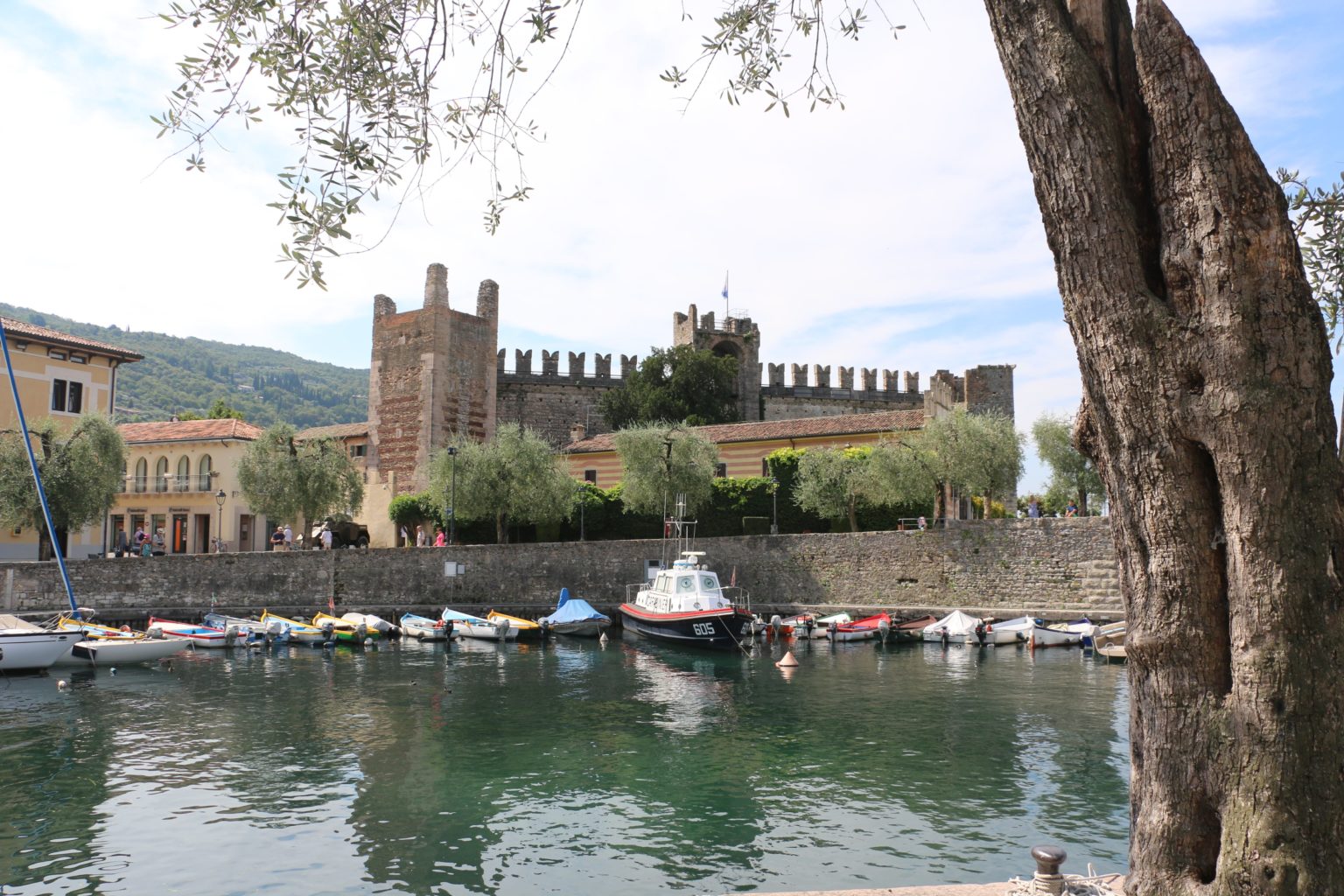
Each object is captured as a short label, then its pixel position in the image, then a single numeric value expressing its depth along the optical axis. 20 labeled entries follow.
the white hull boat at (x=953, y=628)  31.45
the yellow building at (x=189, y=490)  49.66
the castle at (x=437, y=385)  47.47
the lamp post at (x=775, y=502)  41.84
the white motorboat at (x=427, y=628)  34.19
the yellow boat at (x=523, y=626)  34.19
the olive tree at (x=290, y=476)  41.25
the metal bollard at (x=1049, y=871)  5.57
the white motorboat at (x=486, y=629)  33.94
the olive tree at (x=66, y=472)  35.28
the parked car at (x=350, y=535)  49.50
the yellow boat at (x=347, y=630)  32.38
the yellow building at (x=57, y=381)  40.47
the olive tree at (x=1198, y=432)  4.08
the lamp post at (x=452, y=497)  39.53
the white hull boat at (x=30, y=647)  24.92
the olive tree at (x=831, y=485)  38.97
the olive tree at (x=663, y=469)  40.62
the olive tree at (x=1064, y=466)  48.16
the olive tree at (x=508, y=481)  41.12
